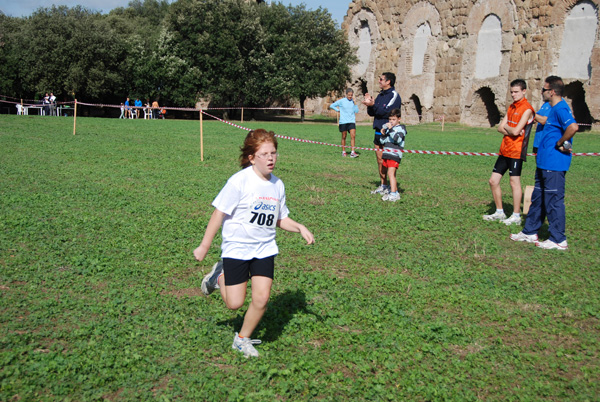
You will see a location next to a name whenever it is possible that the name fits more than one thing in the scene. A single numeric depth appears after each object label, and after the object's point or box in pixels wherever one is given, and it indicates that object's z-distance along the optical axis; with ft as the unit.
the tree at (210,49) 127.44
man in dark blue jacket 33.09
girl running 13.12
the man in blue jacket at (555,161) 22.94
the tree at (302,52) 131.75
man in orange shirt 25.54
